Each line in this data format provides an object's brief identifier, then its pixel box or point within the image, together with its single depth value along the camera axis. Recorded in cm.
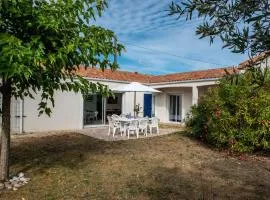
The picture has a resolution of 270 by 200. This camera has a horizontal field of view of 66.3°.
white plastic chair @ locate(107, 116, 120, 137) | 1181
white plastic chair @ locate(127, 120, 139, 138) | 1147
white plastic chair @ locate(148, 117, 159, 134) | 1252
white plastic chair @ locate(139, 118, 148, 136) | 1190
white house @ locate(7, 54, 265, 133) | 1227
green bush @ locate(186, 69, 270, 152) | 847
